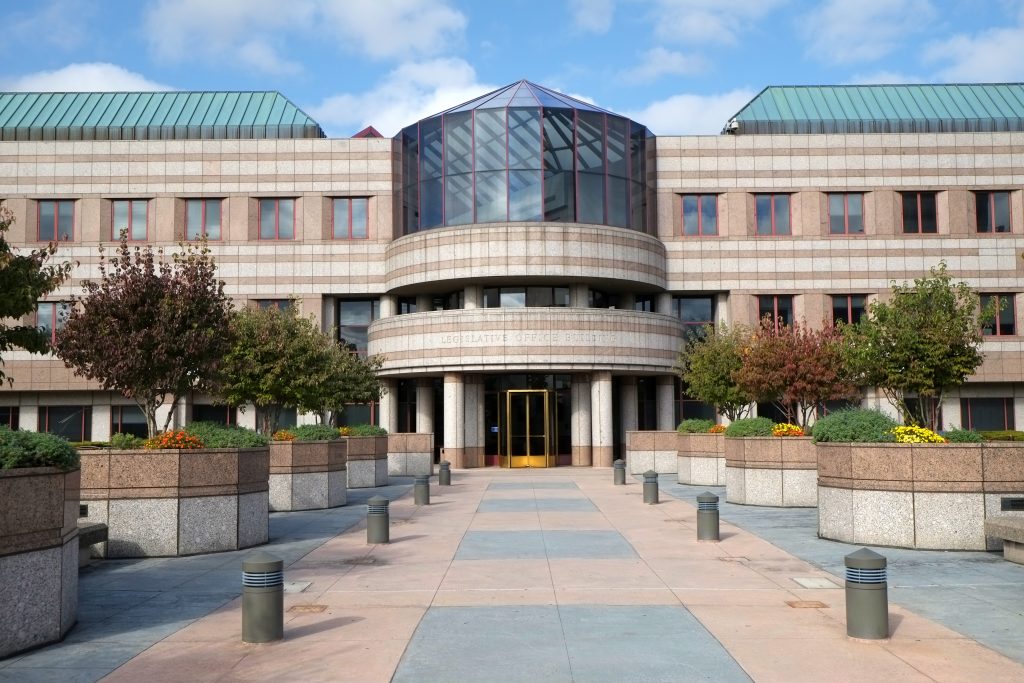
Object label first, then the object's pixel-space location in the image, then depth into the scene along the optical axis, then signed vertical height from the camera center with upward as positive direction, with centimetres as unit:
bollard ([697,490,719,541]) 1662 -214
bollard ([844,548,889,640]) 916 -197
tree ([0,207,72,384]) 1533 +203
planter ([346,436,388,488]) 3091 -197
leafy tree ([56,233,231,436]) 1761 +146
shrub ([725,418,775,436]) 2325 -71
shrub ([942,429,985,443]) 1543 -67
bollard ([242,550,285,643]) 928 -196
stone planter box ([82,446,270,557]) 1498 -153
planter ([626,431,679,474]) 3728 -208
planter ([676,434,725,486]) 3000 -195
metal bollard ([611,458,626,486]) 3079 -244
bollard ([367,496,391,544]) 1672 -217
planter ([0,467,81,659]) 891 -152
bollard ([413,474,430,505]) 2405 -232
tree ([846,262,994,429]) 2284 +142
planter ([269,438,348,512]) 2262 -176
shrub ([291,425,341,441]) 2322 -74
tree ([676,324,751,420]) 3338 +106
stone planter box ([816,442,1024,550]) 1479 -150
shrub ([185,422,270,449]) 1622 -56
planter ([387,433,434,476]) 3844 -211
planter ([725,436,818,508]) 2253 -178
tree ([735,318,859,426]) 2698 +87
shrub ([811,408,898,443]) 1569 -51
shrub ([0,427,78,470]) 928 -45
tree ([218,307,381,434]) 2664 +116
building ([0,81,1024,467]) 4497 +899
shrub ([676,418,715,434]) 3095 -90
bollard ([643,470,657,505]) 2356 -228
